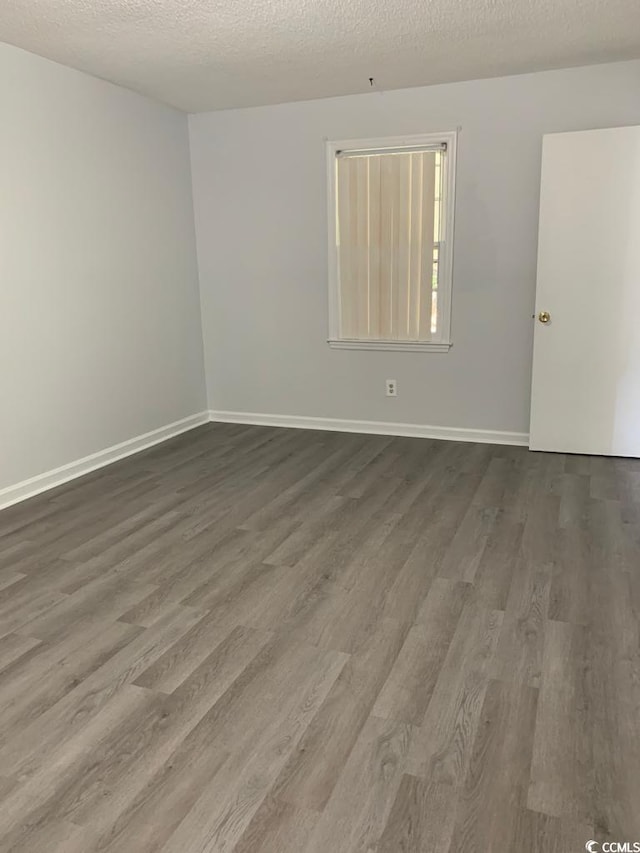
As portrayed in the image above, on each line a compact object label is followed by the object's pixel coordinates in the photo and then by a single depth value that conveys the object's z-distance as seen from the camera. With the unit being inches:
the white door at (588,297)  150.8
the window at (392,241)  171.6
